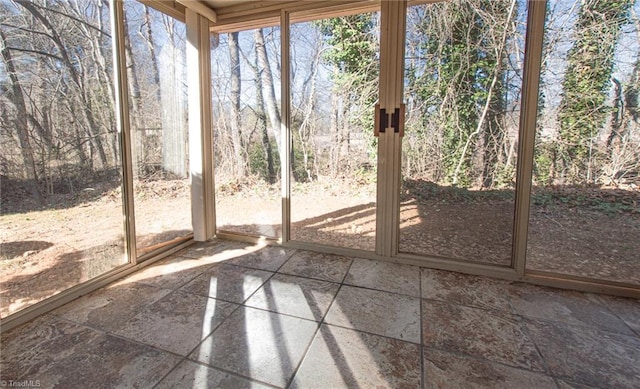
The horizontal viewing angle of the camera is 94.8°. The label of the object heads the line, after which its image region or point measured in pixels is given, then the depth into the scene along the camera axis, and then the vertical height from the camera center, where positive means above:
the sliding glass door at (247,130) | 2.68 +0.31
